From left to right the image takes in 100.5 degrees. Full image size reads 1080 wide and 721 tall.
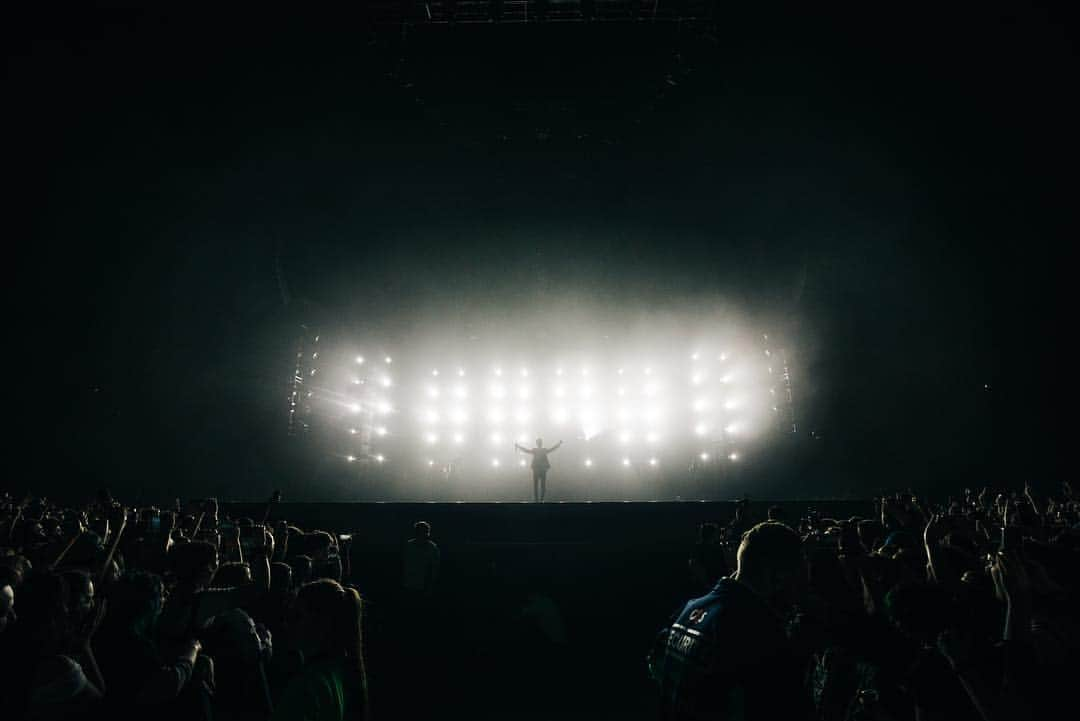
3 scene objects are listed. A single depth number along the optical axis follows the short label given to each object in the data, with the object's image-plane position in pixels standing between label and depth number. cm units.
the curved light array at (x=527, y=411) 2306
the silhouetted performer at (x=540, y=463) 1770
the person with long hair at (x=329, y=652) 213
